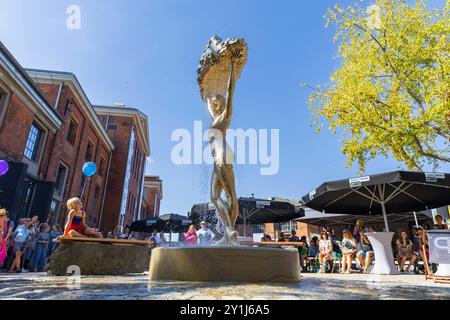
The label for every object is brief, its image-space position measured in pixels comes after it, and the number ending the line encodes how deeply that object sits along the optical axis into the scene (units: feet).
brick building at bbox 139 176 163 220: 146.93
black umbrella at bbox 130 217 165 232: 49.01
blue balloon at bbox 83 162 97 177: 39.65
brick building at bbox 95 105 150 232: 75.31
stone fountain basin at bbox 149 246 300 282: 9.86
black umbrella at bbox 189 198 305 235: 33.99
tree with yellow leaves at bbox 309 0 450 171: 30.71
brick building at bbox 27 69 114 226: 48.80
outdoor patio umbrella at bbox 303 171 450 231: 22.49
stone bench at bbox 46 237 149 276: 16.24
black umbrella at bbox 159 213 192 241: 47.57
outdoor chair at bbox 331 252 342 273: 29.57
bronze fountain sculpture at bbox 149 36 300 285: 9.94
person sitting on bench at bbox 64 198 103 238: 16.89
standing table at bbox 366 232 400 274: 21.68
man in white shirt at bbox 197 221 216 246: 25.92
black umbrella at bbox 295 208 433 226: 43.70
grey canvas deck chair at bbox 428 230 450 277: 15.34
